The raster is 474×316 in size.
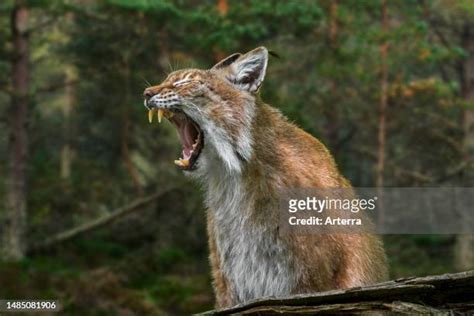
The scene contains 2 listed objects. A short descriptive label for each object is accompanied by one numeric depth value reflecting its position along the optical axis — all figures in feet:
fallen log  11.67
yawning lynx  17.92
